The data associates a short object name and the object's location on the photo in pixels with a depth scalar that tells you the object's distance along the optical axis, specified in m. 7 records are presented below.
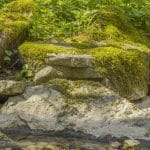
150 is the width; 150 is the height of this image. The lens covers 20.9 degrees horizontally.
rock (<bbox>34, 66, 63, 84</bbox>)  5.62
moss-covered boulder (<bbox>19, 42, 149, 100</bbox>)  5.83
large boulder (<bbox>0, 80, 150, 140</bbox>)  4.95
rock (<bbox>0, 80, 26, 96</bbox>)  5.29
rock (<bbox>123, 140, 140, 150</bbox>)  4.58
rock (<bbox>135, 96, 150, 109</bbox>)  5.65
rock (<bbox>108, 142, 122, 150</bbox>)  4.61
